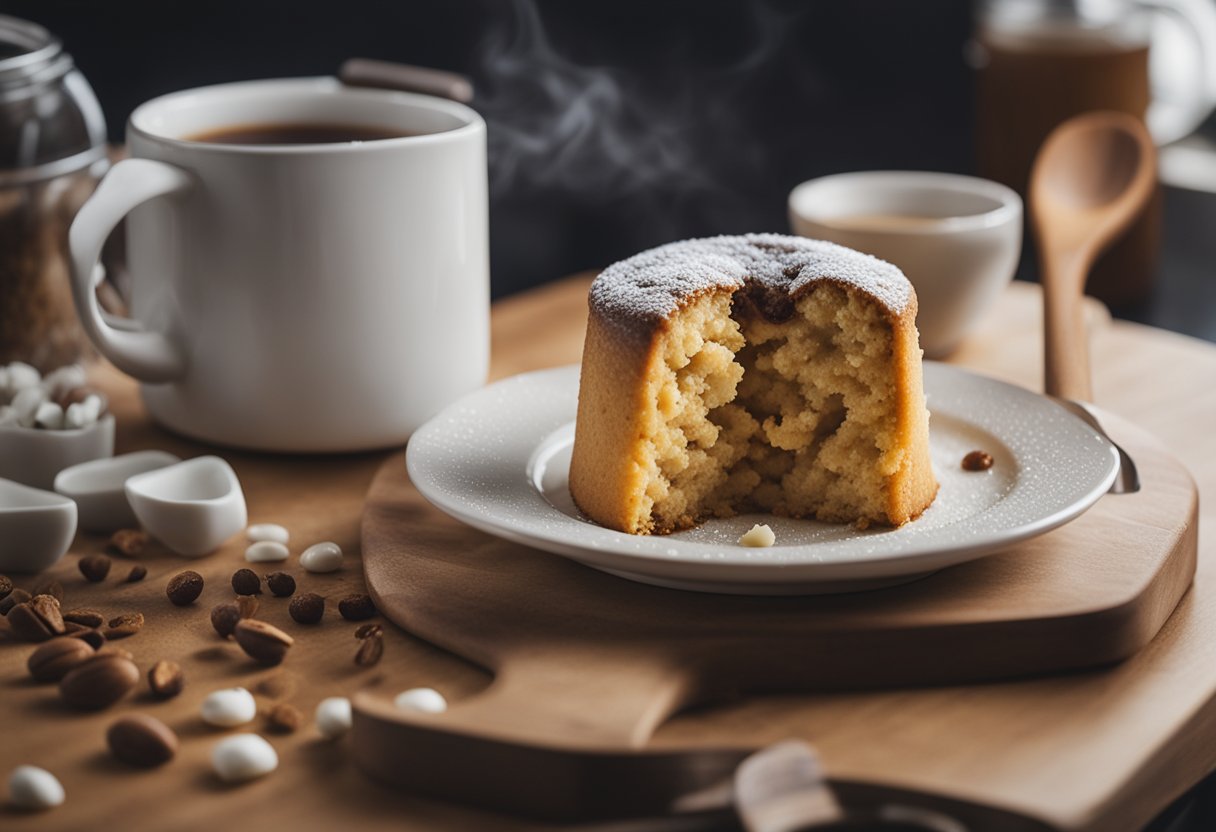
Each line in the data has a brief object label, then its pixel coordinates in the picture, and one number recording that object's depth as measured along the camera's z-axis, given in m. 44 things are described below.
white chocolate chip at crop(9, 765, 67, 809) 0.60
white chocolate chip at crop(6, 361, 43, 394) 0.76
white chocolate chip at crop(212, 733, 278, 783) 0.61
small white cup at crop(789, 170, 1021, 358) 0.83
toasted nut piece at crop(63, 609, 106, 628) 0.67
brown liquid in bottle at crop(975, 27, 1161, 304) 0.93
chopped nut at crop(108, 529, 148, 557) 0.71
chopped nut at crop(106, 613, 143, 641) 0.67
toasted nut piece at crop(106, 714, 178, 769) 0.62
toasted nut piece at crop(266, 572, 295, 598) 0.69
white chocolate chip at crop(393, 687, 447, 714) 0.63
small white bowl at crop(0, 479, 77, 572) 0.69
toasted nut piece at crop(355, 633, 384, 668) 0.66
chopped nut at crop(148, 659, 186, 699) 0.64
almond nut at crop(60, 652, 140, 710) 0.64
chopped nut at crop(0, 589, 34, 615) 0.68
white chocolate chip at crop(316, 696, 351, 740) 0.63
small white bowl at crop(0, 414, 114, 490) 0.74
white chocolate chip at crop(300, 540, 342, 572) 0.70
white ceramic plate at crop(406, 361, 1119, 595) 0.65
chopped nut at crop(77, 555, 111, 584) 0.69
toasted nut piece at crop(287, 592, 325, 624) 0.67
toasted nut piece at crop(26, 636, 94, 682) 0.65
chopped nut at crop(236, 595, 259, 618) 0.68
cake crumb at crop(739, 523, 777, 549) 0.68
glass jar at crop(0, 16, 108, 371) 0.78
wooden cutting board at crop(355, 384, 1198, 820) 0.61
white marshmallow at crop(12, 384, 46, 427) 0.75
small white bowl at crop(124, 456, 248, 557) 0.71
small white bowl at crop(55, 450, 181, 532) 0.72
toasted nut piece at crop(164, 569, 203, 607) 0.68
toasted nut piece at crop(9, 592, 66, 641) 0.66
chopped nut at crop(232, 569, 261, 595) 0.69
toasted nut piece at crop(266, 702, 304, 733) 0.63
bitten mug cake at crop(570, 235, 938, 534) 0.70
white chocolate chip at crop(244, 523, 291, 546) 0.71
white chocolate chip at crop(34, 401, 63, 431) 0.74
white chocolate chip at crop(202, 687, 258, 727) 0.63
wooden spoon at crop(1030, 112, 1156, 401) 0.87
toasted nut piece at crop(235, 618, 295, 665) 0.65
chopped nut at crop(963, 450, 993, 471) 0.73
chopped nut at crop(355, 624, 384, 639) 0.67
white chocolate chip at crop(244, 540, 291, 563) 0.71
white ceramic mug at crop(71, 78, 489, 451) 0.74
